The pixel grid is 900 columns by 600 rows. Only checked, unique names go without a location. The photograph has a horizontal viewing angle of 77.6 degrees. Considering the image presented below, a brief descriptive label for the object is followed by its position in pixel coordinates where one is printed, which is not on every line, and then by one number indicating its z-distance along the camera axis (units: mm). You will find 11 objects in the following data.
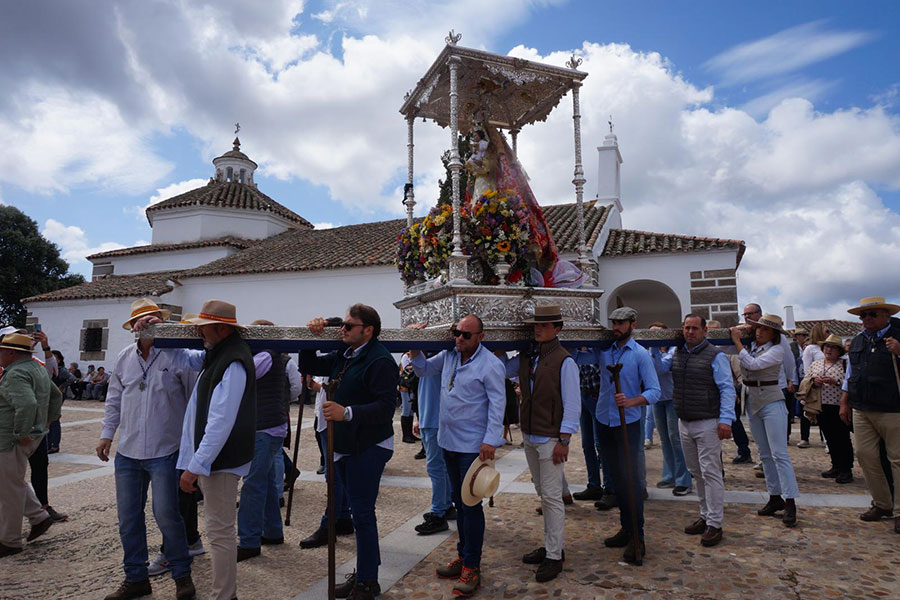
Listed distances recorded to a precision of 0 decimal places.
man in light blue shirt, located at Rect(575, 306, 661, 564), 4270
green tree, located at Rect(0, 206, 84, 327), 31172
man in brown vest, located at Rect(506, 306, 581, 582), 3855
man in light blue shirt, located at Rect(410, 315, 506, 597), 3793
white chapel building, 14492
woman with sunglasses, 4887
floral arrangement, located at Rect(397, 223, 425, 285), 6148
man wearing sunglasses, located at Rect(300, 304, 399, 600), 3455
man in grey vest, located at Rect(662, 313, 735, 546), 4449
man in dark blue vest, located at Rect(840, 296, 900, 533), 4816
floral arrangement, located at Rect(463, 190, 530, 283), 5480
